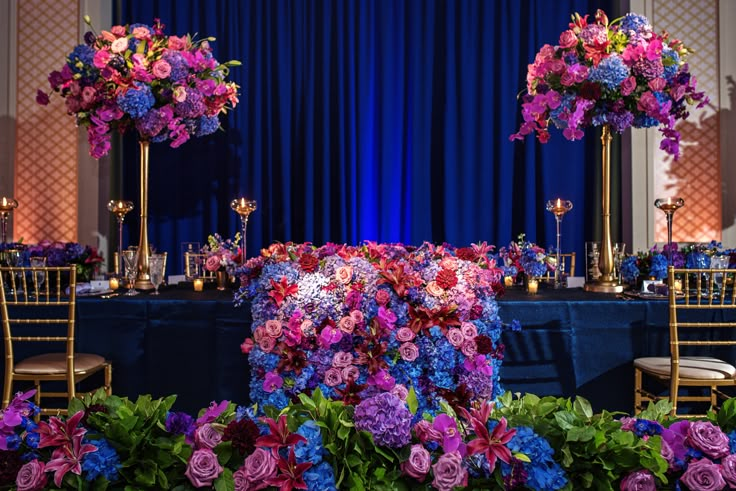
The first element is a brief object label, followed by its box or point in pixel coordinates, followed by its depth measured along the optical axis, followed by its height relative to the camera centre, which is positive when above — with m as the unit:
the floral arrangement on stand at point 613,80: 3.00 +0.72
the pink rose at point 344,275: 2.23 -0.10
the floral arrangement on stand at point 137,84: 3.14 +0.75
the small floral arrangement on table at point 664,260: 3.13 -0.09
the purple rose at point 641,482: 0.93 -0.32
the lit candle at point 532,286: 3.17 -0.20
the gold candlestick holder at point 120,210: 3.37 +0.17
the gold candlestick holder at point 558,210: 3.38 +0.16
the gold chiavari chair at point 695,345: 2.68 -0.42
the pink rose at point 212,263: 3.28 -0.09
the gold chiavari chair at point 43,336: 2.81 -0.39
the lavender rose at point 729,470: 0.95 -0.32
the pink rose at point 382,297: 2.20 -0.17
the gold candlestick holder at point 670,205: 3.10 +0.16
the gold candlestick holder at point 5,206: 3.60 +0.21
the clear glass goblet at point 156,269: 3.26 -0.12
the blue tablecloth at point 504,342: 2.88 -0.43
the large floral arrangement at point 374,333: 2.16 -0.29
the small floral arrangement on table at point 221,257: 3.29 -0.06
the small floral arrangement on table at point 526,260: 3.17 -0.08
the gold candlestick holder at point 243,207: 3.46 +0.19
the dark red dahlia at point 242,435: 0.96 -0.27
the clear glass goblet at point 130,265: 3.25 -0.10
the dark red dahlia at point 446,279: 2.22 -0.12
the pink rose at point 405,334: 2.15 -0.28
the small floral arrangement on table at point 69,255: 3.24 -0.05
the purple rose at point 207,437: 0.98 -0.28
